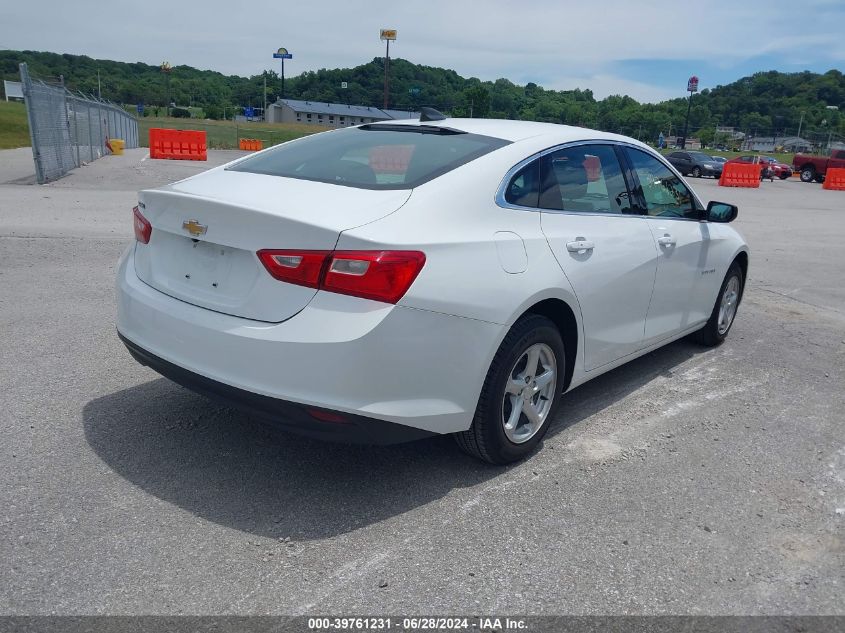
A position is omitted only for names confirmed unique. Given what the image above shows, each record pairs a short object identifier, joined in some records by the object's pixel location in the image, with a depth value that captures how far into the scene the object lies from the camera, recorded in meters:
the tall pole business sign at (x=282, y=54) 104.62
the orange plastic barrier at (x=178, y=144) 26.53
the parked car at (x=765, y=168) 41.69
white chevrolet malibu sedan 2.91
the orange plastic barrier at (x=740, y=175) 32.75
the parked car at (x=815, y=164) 39.81
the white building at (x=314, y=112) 110.07
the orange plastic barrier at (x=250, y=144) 42.59
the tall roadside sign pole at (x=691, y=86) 67.56
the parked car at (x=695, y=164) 39.12
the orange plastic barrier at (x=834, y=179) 35.56
